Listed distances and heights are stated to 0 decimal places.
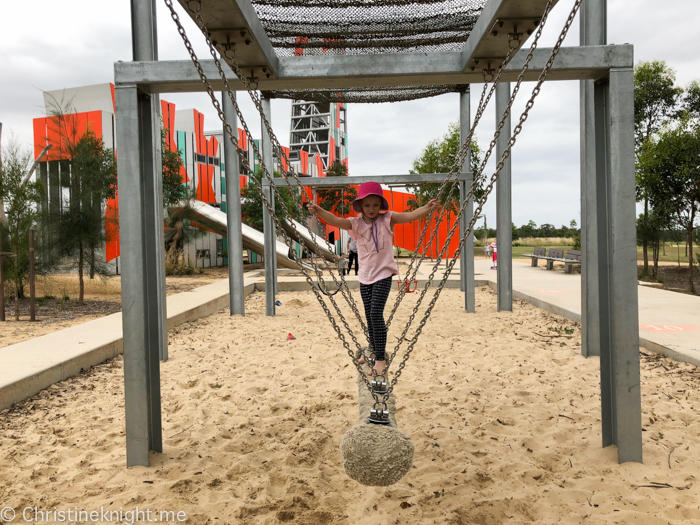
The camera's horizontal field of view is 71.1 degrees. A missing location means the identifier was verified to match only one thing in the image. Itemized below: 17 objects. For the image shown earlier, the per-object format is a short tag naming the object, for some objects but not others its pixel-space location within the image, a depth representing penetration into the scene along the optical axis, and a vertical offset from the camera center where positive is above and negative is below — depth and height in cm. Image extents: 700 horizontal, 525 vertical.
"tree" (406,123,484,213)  1633 +431
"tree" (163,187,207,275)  1591 +87
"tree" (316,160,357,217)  2251 +283
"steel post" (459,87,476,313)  767 +66
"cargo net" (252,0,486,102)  470 +236
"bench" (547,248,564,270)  1652 -23
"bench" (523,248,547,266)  1897 -19
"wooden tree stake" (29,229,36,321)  705 -22
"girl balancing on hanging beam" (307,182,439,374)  356 +9
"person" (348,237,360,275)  1450 +2
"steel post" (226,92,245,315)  749 +60
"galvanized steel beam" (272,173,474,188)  790 +121
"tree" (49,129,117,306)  944 +96
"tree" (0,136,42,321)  836 +82
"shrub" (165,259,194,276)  1623 -37
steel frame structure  253 +47
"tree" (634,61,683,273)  1645 +518
